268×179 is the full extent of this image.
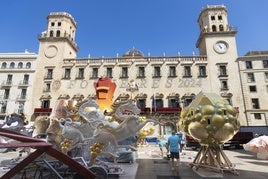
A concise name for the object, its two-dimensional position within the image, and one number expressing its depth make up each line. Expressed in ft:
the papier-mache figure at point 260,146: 40.10
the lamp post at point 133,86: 86.48
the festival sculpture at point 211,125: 26.68
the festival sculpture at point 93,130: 24.26
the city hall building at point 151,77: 109.50
